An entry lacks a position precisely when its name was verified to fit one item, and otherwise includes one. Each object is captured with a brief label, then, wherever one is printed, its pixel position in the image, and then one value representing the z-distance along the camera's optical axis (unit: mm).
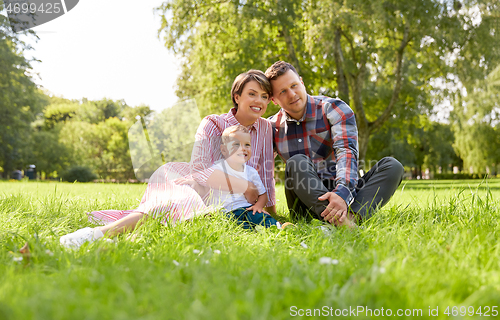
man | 2801
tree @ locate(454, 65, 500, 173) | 20625
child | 2924
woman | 2695
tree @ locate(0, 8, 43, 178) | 18906
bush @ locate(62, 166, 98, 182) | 21719
